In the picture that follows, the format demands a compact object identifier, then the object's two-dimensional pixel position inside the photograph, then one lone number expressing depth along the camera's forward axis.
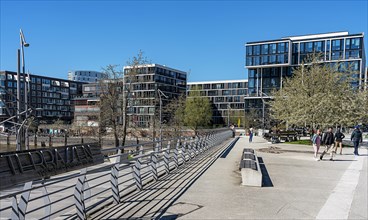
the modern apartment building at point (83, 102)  91.45
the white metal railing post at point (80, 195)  5.09
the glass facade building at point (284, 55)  74.64
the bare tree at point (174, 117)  36.59
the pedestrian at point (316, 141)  16.03
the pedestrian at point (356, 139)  17.80
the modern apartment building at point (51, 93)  104.69
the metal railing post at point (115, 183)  6.48
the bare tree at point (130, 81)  33.12
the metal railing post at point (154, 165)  9.30
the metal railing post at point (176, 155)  11.95
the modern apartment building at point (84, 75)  183.74
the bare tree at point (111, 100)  32.59
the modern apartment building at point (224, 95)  114.50
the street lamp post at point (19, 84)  14.61
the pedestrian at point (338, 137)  18.41
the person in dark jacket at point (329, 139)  16.17
